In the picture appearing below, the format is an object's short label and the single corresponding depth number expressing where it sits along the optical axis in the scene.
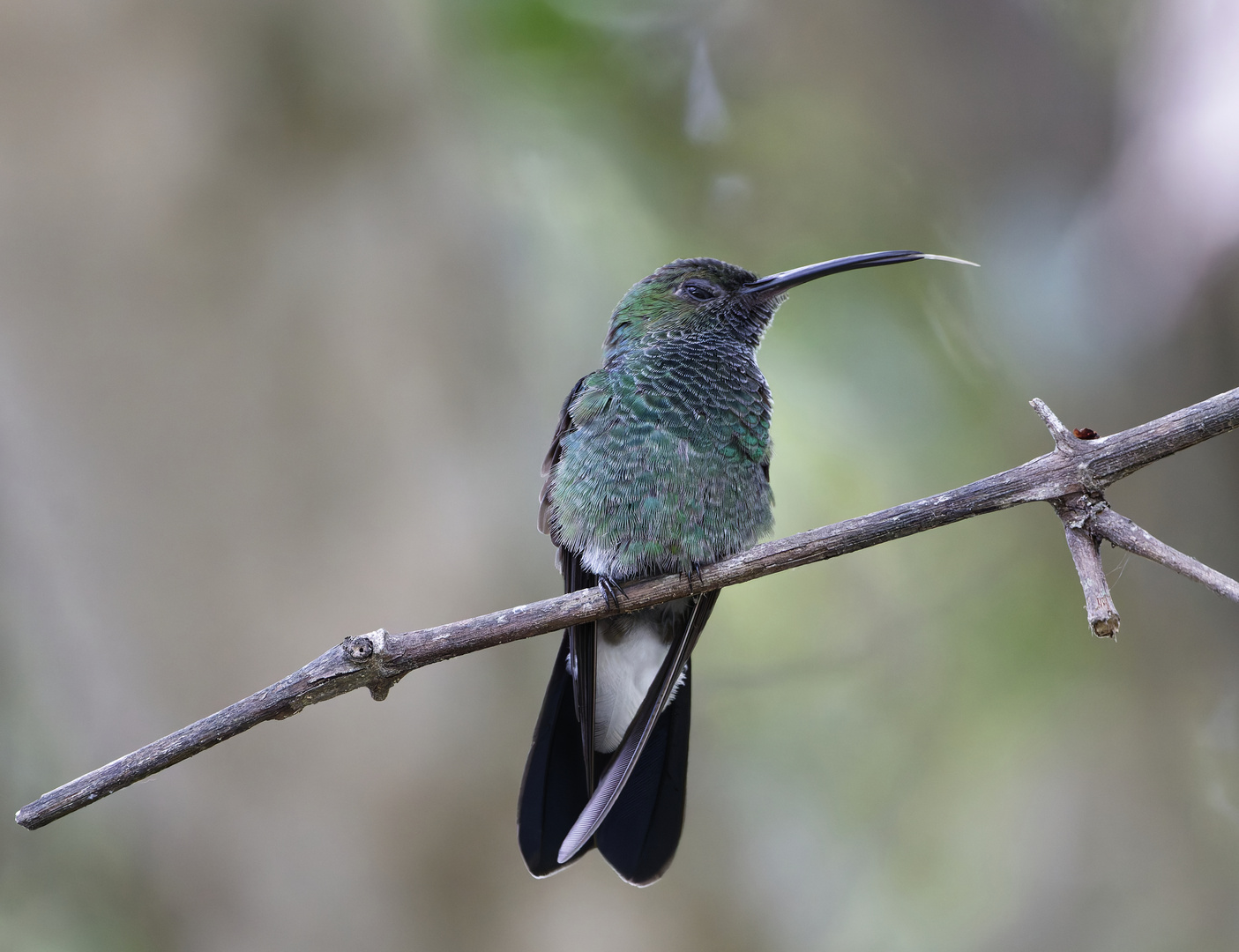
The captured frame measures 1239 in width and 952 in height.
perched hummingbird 2.72
